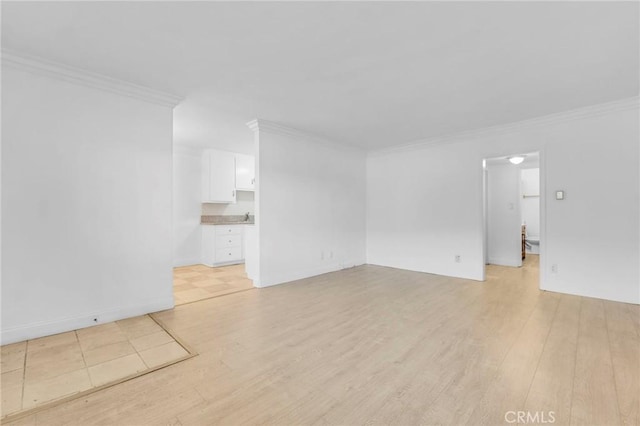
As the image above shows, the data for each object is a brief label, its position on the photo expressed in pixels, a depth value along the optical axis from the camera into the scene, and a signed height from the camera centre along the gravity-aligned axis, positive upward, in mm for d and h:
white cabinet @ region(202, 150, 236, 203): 6125 +850
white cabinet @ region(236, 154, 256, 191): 6493 +998
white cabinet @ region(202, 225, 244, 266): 5816 -668
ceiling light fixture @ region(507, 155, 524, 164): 5215 +1012
